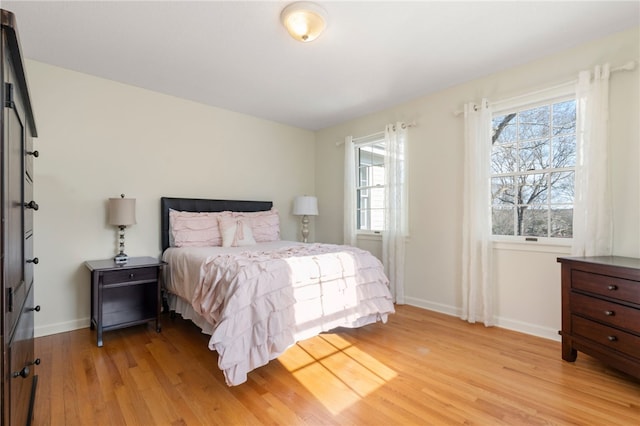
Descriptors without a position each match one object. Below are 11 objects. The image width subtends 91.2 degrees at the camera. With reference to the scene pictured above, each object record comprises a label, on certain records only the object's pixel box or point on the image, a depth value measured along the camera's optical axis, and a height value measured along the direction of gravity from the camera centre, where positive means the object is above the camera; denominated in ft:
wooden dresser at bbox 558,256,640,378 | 6.42 -2.15
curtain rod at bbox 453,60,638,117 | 7.73 +3.62
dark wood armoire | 3.23 -0.29
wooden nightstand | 8.78 -2.59
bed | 6.74 -1.92
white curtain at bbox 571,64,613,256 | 7.95 +1.10
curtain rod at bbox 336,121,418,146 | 12.51 +3.49
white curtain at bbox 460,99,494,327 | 10.11 -0.11
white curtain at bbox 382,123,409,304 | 12.66 +0.27
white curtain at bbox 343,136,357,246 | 14.67 +0.86
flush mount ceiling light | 6.81 +4.36
